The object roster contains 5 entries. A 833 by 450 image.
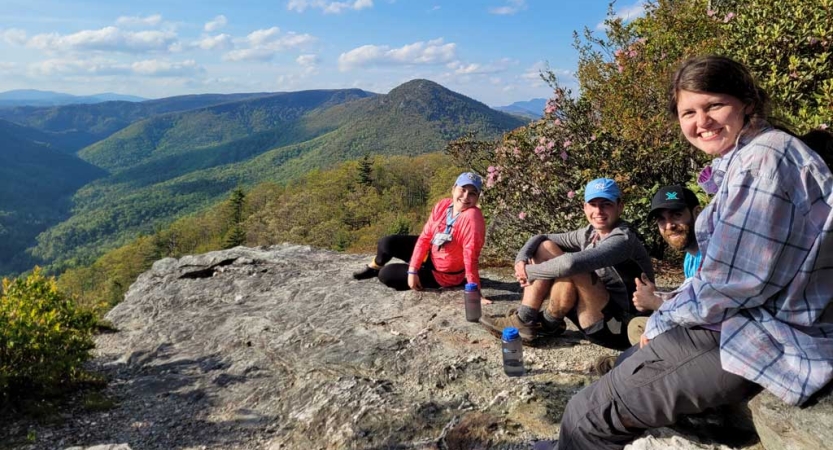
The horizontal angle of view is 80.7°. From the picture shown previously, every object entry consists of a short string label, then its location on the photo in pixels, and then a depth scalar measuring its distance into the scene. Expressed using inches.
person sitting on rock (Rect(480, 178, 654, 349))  164.6
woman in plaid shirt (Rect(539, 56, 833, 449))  79.3
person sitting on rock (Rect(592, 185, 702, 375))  140.6
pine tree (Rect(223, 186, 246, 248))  3218.5
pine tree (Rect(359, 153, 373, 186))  3196.4
